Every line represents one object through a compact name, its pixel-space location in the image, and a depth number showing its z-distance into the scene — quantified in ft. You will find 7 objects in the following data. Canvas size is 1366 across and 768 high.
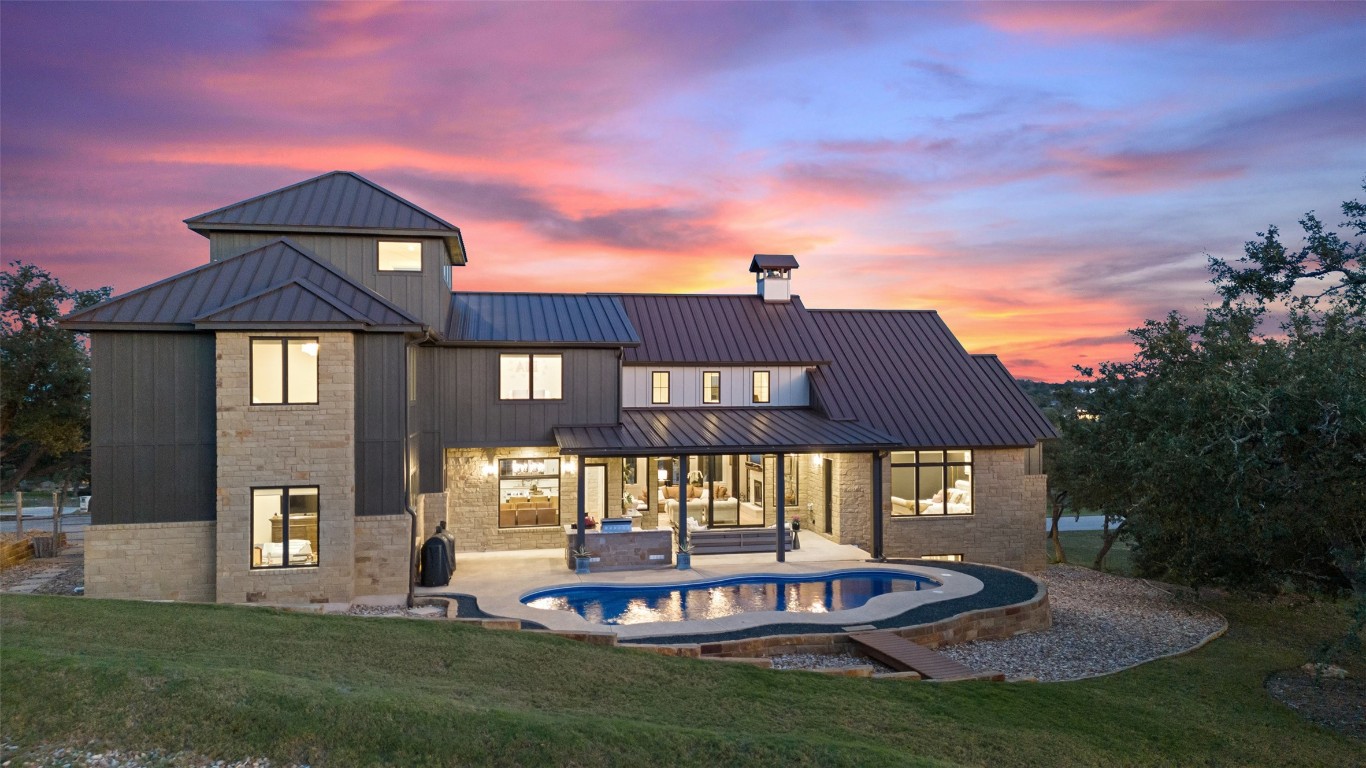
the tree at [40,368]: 68.80
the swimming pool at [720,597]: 47.06
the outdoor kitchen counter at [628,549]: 56.90
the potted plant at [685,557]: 57.98
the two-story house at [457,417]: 45.83
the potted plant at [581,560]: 55.62
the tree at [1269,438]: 34.22
